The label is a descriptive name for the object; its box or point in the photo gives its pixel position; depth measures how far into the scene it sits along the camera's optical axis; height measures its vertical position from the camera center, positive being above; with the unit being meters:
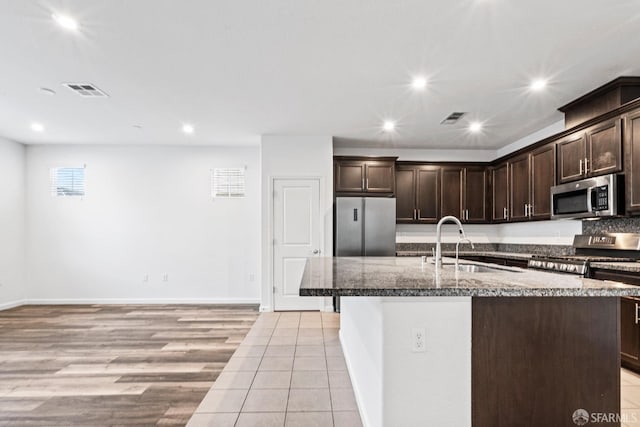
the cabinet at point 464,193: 5.71 +0.40
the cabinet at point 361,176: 5.43 +0.64
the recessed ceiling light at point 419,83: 3.22 +1.26
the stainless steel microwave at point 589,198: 3.21 +0.21
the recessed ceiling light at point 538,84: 3.26 +1.26
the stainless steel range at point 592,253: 3.23 -0.36
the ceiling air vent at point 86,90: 3.41 +1.27
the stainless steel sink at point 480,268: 2.46 -0.37
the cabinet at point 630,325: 2.75 -0.85
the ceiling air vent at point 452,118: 4.23 +1.24
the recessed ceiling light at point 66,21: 2.29 +1.30
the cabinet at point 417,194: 5.70 +0.38
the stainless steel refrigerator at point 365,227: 5.03 -0.13
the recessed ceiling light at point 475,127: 4.62 +1.22
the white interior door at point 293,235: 5.16 -0.26
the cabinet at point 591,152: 3.24 +0.67
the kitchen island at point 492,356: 1.67 -0.66
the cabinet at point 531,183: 4.36 +0.46
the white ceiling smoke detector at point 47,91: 3.49 +1.26
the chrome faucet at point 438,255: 2.46 -0.26
